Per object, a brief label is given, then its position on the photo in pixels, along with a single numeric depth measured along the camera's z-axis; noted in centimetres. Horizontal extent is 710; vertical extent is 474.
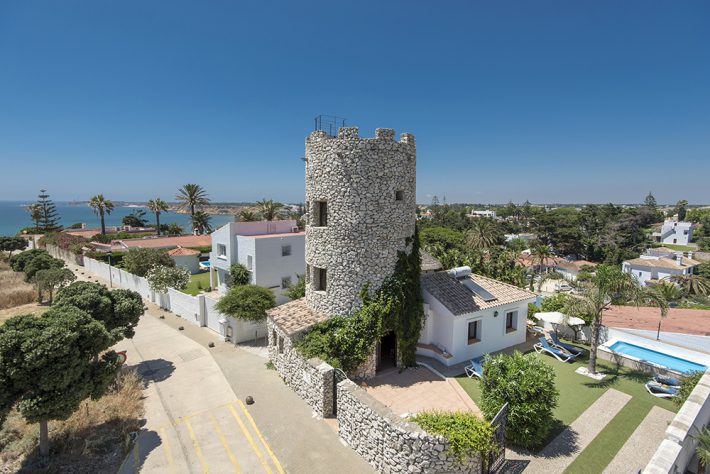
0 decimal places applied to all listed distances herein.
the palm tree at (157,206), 6456
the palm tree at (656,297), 1551
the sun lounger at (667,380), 1451
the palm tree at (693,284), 3006
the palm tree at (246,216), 5034
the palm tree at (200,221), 6191
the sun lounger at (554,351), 1786
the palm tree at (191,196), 5822
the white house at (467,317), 1705
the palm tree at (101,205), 6216
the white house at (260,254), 2705
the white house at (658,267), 5416
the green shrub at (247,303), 2023
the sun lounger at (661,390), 1406
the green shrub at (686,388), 1302
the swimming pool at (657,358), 1640
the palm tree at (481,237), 4734
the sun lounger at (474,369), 1565
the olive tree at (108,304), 1428
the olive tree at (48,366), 959
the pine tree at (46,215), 6788
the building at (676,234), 9088
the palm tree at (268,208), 4972
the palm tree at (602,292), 1536
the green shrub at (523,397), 1095
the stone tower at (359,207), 1580
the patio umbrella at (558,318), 1939
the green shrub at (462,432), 962
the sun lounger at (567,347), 1831
